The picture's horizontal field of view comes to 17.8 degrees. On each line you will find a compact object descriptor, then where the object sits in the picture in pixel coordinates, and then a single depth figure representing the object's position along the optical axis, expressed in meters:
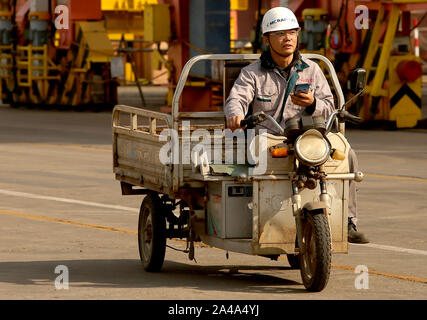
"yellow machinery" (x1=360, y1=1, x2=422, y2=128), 24.83
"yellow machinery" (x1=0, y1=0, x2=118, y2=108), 32.97
